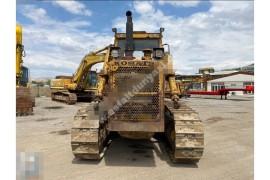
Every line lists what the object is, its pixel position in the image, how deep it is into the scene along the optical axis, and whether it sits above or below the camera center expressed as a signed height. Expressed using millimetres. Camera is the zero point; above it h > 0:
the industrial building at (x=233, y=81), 29175 +1439
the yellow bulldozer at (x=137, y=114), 3487 -527
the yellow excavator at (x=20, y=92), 8561 -158
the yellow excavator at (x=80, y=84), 12083 +417
